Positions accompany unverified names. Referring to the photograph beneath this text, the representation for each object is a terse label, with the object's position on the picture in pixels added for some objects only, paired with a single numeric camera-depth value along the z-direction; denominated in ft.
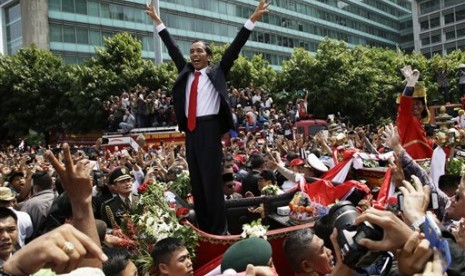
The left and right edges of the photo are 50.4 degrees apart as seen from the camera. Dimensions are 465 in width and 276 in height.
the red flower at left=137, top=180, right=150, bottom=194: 15.88
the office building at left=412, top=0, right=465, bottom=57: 231.71
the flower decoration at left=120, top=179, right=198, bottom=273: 13.01
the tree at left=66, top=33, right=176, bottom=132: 95.50
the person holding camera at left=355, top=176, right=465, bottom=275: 6.26
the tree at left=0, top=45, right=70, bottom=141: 105.88
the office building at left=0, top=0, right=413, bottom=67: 143.43
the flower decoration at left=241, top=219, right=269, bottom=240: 12.97
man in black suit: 14.16
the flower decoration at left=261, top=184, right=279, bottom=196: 19.29
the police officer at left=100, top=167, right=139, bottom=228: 17.61
